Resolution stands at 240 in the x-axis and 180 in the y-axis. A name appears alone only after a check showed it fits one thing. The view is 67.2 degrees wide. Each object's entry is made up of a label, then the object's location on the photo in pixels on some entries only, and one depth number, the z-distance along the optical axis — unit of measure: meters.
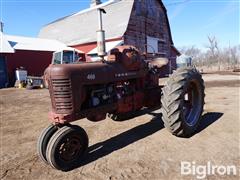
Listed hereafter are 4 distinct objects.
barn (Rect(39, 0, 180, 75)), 16.15
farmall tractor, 2.74
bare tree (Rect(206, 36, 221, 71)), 39.23
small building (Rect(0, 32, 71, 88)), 14.27
